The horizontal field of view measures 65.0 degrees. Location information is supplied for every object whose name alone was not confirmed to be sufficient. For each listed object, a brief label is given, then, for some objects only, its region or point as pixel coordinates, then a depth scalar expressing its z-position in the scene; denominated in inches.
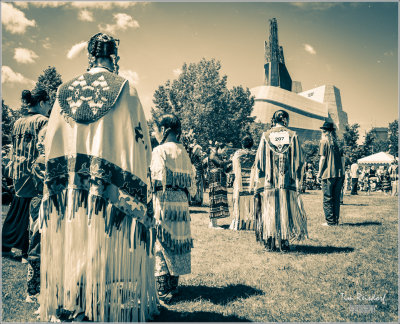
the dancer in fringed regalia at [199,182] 443.6
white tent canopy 1115.9
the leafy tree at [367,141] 1386.6
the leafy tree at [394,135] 1475.4
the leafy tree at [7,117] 1039.6
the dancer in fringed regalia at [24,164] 159.9
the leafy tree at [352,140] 1301.7
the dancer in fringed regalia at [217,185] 292.8
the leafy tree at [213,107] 1485.0
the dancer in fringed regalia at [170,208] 129.6
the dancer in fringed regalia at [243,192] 285.1
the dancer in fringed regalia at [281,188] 198.7
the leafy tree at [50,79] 903.7
